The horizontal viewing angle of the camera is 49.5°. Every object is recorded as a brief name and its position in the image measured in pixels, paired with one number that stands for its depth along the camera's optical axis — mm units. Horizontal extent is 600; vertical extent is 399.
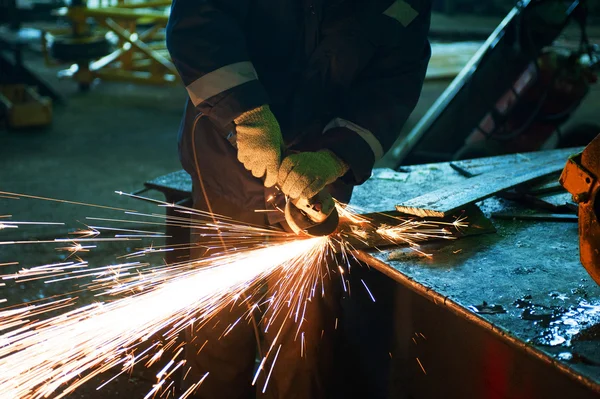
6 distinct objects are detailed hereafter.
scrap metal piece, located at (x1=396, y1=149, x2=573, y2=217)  2262
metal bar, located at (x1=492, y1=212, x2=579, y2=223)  2357
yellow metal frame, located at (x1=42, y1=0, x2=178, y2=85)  7867
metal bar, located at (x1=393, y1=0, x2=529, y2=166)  4324
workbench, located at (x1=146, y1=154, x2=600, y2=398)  1599
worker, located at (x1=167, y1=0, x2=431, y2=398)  2055
